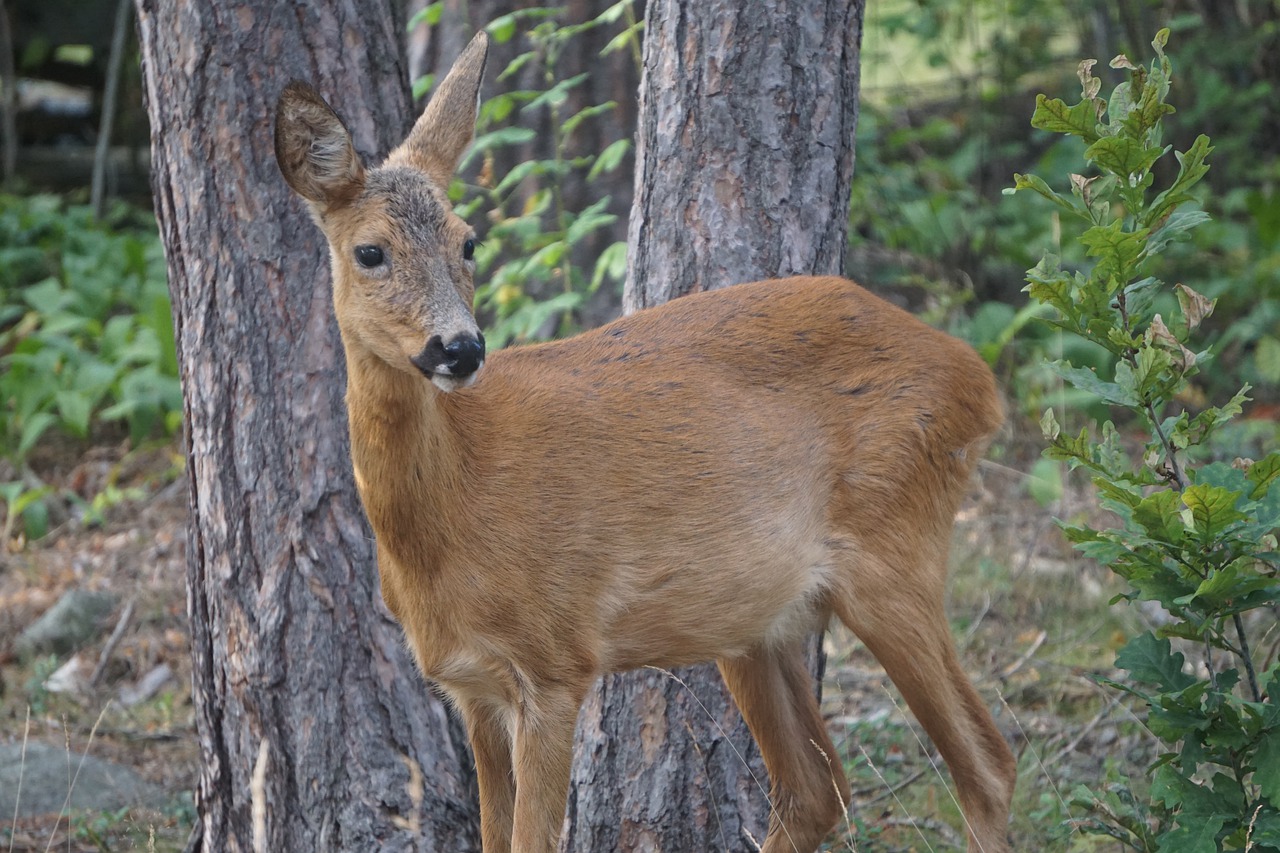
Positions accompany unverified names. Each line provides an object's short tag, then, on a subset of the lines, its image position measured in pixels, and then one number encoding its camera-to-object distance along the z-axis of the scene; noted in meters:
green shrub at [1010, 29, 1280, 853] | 7.20
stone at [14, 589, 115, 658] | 14.37
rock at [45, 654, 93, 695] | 13.61
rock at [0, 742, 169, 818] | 11.08
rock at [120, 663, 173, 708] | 13.61
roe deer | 7.61
